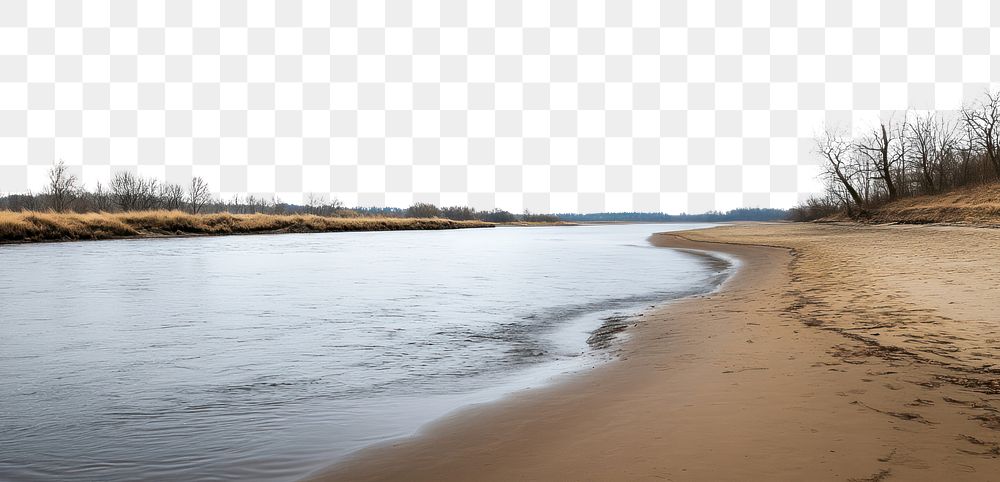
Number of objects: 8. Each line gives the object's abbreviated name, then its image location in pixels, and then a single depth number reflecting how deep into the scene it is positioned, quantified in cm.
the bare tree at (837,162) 6375
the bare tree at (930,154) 5828
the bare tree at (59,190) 6081
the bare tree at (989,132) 4906
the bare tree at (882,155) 5806
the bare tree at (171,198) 8125
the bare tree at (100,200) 7733
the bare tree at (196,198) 9369
